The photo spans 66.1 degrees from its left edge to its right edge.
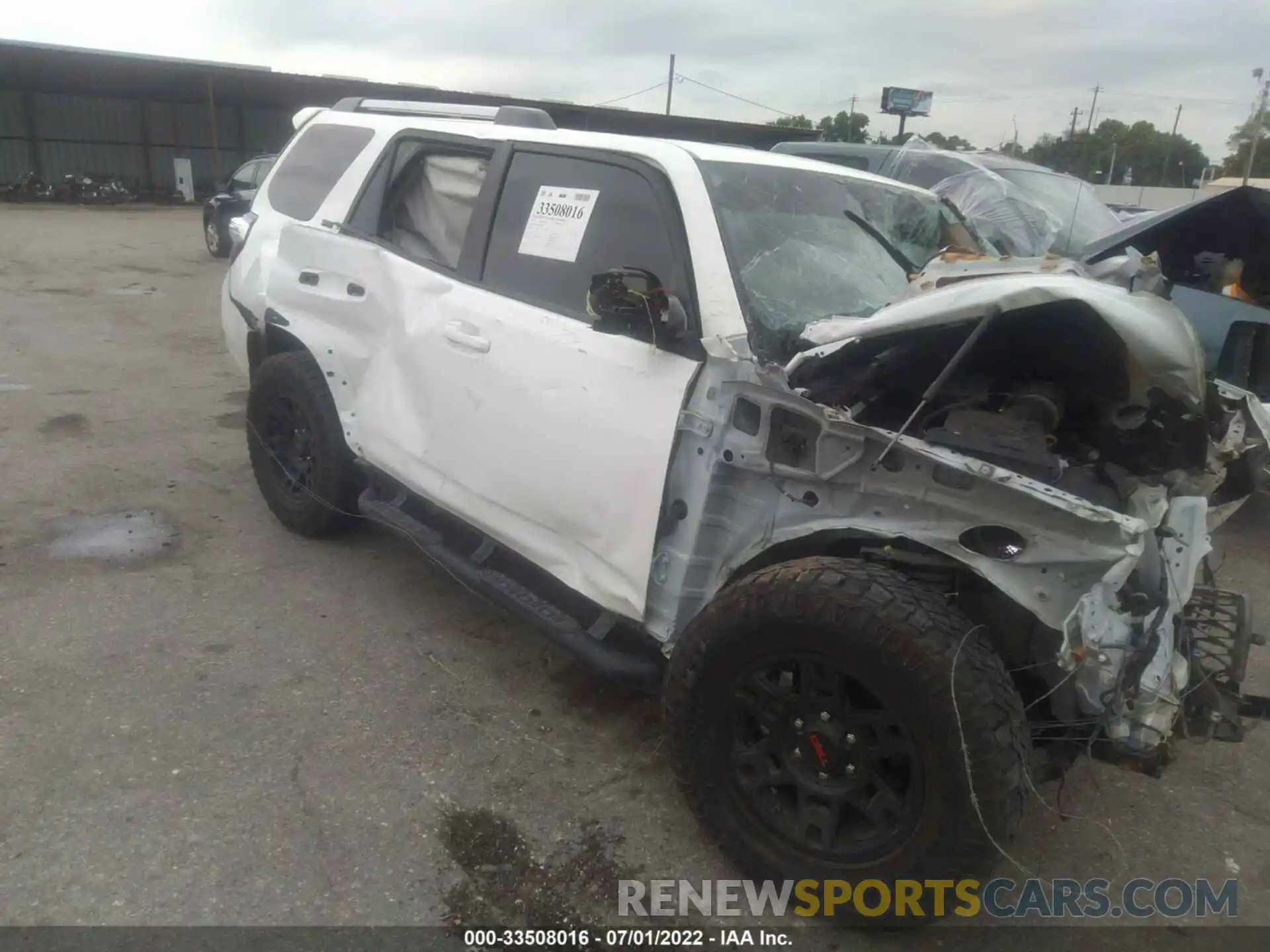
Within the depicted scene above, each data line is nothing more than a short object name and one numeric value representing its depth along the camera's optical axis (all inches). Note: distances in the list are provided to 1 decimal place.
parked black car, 575.6
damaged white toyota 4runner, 89.9
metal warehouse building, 1032.8
